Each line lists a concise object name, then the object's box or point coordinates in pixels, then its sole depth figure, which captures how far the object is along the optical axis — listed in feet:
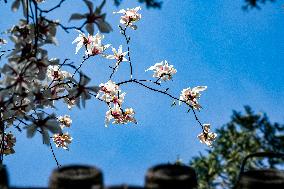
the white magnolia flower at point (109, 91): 20.71
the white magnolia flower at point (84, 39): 20.86
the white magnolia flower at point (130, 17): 23.21
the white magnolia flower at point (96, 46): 20.67
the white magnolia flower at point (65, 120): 23.41
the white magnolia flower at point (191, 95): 22.34
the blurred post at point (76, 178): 7.67
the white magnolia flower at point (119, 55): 22.41
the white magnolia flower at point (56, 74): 19.88
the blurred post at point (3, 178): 8.52
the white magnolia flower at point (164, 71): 22.57
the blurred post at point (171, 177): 7.86
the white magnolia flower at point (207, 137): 24.21
